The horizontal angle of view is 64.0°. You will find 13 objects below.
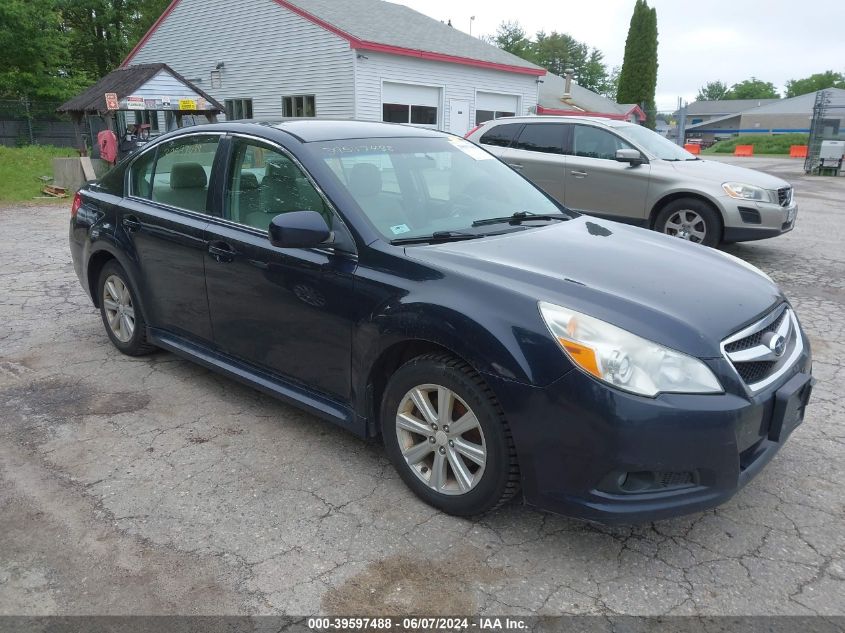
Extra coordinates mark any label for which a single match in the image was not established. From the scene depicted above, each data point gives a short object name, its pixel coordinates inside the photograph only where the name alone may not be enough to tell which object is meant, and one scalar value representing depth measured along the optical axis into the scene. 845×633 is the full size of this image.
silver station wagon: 7.77
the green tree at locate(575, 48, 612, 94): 76.88
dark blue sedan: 2.47
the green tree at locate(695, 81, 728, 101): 147.62
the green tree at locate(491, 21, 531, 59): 66.62
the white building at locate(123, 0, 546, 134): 19.03
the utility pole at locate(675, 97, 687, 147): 33.94
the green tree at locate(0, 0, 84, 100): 27.64
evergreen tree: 50.59
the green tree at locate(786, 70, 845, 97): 113.88
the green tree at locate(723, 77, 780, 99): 126.29
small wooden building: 18.45
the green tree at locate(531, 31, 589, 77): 74.12
